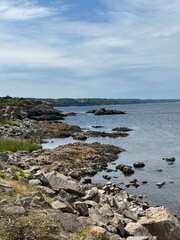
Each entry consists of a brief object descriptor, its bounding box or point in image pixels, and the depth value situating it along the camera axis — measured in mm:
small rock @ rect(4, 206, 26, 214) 5536
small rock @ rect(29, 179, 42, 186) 7993
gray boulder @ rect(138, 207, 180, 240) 7208
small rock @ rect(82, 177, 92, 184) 15383
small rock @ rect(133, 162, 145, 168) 19197
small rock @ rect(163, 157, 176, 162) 20959
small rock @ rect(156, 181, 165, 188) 14992
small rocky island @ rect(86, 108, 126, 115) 87663
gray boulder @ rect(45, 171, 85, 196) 8288
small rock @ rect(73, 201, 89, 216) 6852
